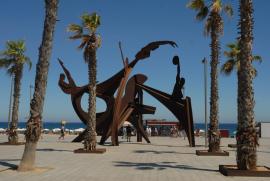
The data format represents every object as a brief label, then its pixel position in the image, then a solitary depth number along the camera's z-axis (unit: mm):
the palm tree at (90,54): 18528
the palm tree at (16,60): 24586
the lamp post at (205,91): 23684
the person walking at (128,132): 30135
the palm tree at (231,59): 25647
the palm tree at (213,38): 18028
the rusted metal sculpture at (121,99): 24172
